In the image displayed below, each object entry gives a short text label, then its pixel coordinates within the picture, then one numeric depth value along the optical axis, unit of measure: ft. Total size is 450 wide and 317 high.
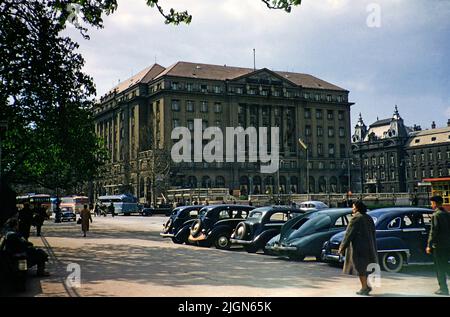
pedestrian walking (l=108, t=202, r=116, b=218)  199.82
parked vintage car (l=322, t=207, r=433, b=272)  40.55
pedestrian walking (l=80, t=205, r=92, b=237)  85.93
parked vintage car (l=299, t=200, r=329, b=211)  163.37
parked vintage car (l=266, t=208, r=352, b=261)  48.62
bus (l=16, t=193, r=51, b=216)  197.95
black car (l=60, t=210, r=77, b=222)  164.96
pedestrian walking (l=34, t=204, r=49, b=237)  87.63
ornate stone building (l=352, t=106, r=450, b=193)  345.92
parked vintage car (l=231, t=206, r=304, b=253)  57.41
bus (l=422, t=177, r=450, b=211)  133.59
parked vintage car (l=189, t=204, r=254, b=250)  64.64
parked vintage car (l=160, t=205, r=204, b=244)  73.05
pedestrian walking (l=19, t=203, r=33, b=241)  59.57
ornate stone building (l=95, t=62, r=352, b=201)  302.04
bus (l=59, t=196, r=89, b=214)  180.65
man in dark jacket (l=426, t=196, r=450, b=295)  29.91
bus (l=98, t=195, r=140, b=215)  216.13
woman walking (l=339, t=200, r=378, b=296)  30.22
